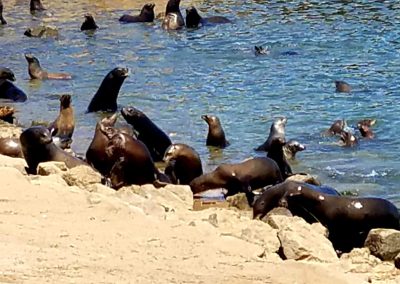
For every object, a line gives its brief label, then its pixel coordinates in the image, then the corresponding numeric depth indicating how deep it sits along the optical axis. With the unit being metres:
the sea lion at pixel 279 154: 19.86
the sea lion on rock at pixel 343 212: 15.03
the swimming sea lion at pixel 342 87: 28.91
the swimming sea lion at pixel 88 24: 43.04
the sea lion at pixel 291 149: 21.21
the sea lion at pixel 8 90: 28.67
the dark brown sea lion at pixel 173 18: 43.62
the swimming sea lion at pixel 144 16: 45.69
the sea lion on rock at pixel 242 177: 18.17
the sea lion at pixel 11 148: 19.58
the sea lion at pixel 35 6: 52.15
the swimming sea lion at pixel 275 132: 21.87
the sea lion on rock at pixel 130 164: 17.81
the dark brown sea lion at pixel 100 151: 18.56
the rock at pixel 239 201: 17.25
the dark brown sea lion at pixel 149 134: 21.14
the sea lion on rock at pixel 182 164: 19.39
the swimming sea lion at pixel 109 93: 26.86
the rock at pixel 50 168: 16.41
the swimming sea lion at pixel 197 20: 43.22
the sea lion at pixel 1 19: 46.94
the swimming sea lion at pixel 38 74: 32.41
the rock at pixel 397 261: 12.73
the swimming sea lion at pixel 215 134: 22.64
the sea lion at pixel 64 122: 23.03
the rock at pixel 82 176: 15.90
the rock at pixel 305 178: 17.98
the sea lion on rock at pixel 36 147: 18.06
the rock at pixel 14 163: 17.04
